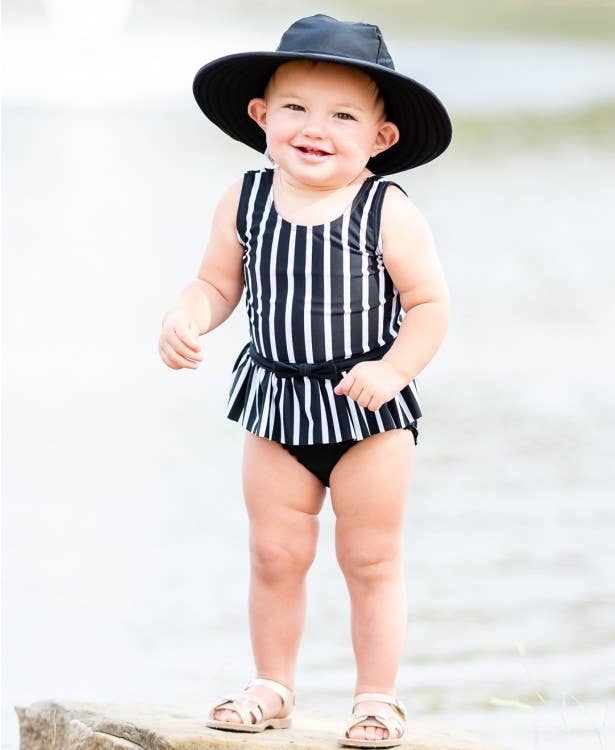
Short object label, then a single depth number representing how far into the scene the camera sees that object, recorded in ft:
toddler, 13.87
